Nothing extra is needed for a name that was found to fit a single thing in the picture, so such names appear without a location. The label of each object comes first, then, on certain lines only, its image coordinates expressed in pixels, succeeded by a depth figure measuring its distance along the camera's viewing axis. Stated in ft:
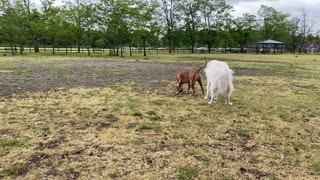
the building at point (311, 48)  216.54
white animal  22.44
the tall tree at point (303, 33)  227.44
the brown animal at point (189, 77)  27.40
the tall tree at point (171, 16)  172.96
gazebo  168.70
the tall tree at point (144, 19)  107.65
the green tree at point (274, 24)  197.57
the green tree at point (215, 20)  175.52
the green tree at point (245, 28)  181.68
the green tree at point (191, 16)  173.42
